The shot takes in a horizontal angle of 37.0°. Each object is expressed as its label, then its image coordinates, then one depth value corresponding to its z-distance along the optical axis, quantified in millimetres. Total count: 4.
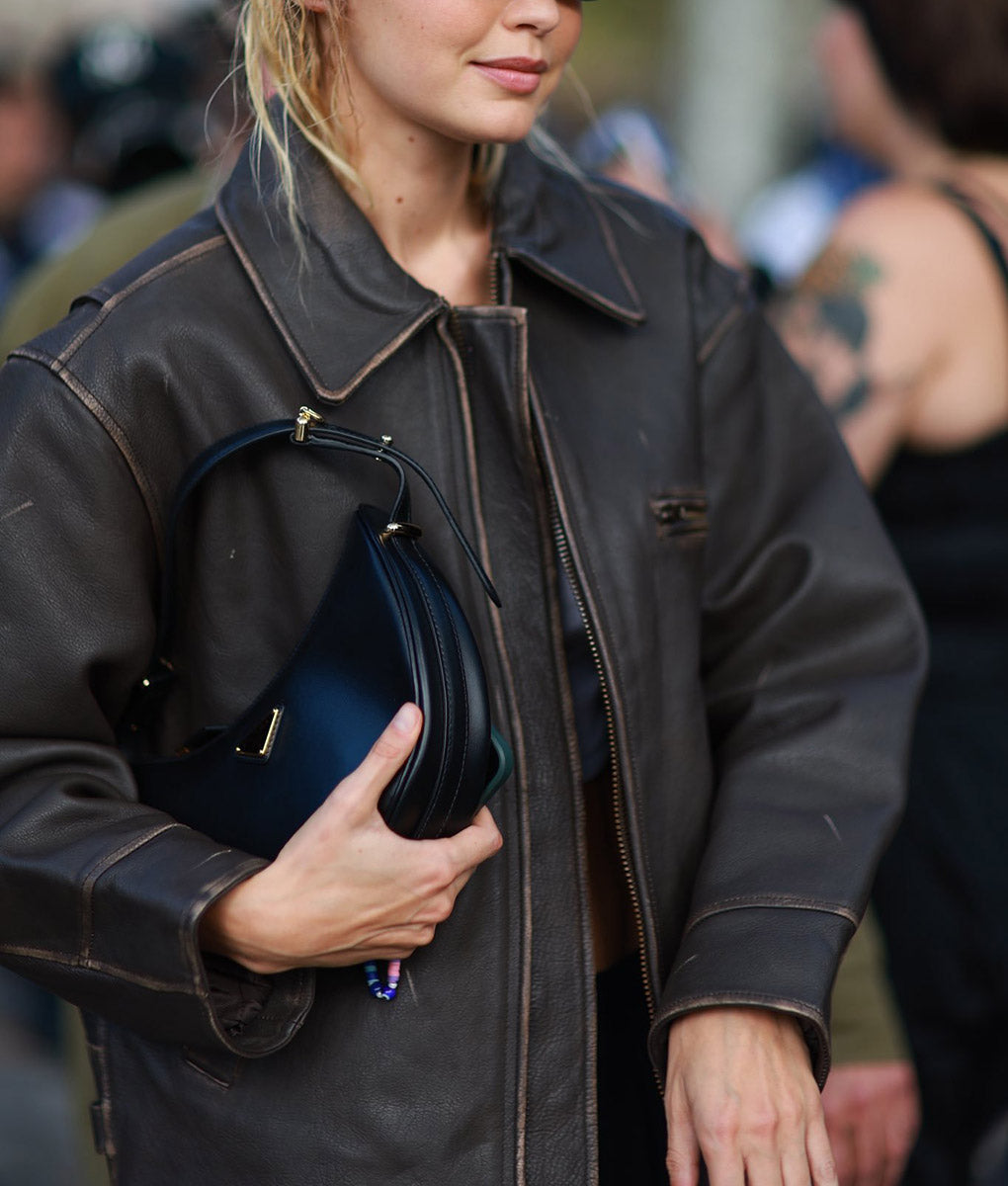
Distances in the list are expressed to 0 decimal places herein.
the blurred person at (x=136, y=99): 3385
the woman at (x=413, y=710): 1378
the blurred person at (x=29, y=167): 4918
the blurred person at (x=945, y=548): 2398
